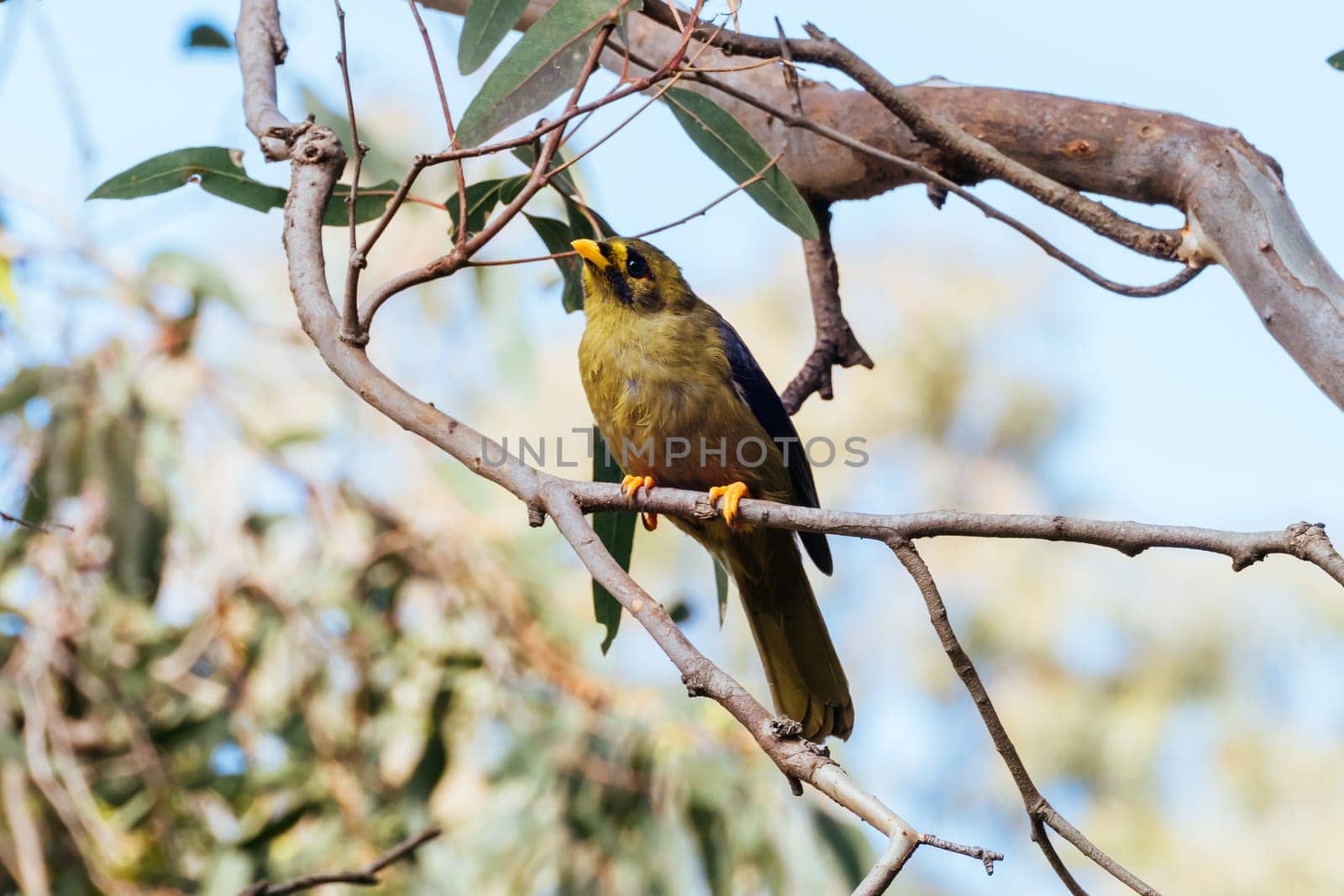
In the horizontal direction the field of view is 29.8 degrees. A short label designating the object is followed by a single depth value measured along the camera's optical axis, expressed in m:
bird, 6.82
